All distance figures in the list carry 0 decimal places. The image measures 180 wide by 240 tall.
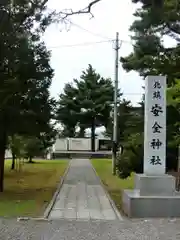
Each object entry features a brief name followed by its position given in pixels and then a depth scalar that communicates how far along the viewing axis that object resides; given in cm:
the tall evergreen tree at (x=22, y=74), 1416
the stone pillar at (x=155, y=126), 1101
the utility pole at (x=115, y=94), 2670
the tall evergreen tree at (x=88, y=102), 5418
